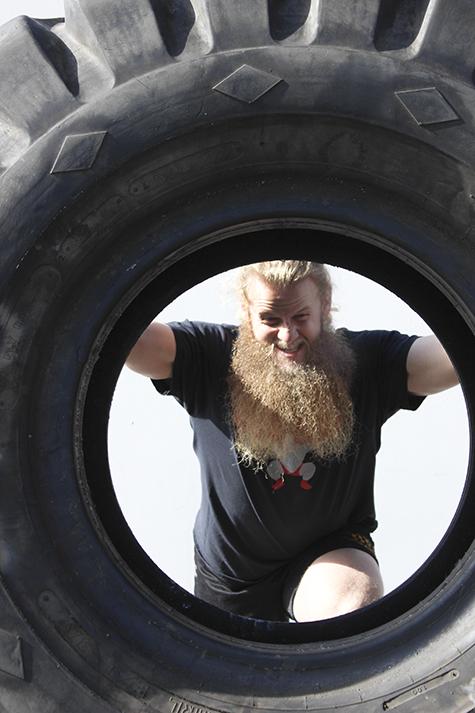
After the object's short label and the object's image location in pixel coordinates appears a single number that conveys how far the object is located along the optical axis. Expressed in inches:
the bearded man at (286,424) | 112.7
